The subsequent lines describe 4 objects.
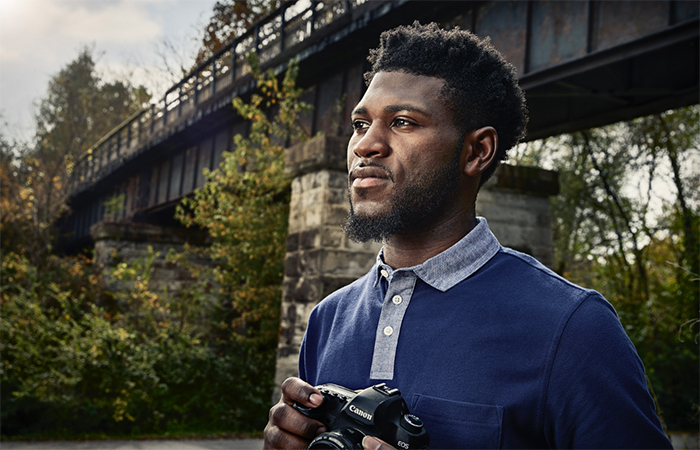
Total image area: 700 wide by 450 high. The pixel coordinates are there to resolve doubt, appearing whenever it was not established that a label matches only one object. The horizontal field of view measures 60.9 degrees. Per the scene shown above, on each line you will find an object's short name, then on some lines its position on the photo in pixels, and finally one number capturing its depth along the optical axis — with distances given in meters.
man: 1.17
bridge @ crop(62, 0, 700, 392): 5.63
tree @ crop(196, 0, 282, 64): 19.17
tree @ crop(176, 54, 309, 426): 8.02
